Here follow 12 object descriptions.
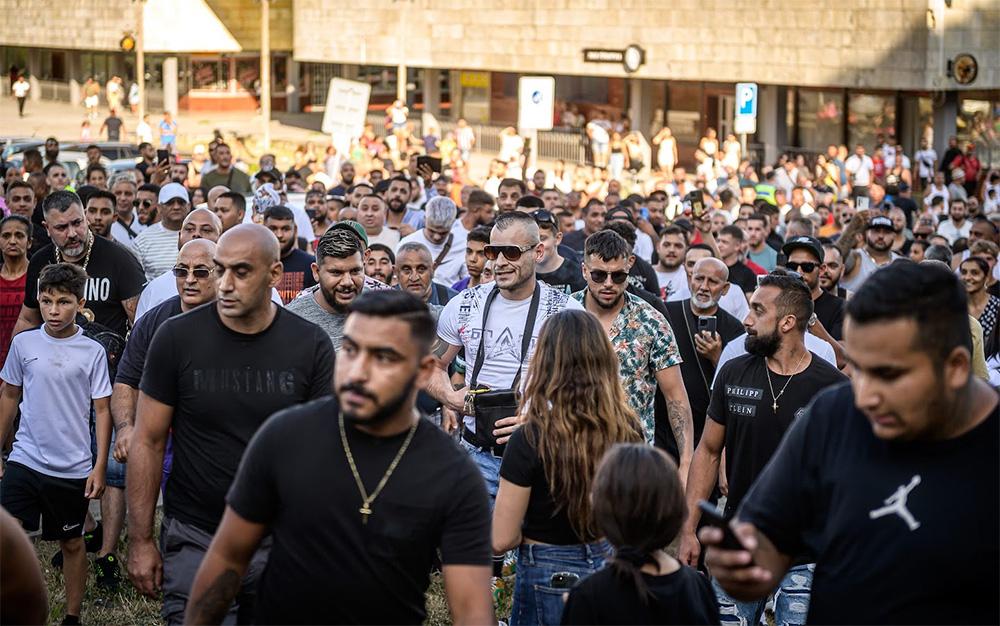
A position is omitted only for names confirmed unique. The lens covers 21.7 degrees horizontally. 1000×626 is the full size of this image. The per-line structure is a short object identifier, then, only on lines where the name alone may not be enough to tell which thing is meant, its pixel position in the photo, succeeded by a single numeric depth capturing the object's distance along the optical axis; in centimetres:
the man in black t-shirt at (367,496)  719
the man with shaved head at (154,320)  1162
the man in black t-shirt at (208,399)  947
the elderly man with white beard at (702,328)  1531
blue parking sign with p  4316
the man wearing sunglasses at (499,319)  1280
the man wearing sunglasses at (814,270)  1659
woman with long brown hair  952
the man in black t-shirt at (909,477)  625
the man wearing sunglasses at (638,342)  1283
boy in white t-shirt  1358
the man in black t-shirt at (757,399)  1176
